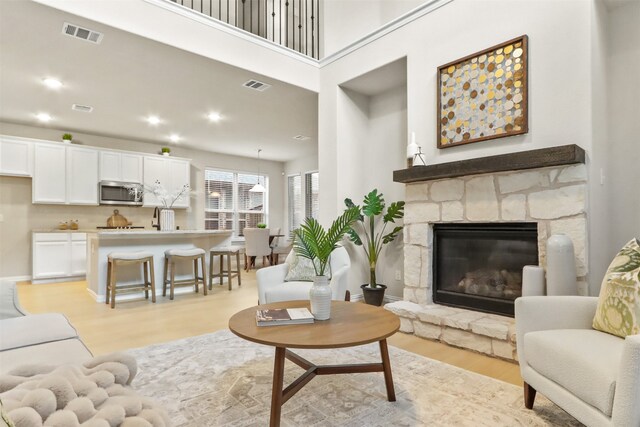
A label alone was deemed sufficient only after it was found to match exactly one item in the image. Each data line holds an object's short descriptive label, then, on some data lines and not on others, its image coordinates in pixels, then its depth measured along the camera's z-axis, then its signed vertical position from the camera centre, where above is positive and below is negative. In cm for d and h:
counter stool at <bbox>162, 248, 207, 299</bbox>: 464 -66
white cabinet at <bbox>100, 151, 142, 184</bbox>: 655 +100
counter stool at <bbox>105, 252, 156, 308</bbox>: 418 -70
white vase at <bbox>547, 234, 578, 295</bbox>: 230 -34
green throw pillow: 154 -37
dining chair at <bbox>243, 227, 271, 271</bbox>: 715 -51
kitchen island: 452 -42
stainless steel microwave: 656 +48
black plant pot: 394 -88
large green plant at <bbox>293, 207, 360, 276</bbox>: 197 -11
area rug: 174 -102
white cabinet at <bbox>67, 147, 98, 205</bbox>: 623 +78
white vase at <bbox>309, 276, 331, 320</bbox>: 192 -45
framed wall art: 281 +106
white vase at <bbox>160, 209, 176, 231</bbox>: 507 -3
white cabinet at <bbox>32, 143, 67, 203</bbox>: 592 +78
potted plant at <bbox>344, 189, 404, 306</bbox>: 400 -17
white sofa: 134 -53
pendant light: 789 +68
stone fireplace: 245 +0
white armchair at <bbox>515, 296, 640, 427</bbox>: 119 -59
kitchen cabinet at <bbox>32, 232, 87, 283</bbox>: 588 -64
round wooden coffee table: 159 -57
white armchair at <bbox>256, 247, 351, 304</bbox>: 300 -60
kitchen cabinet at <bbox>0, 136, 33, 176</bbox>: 563 +103
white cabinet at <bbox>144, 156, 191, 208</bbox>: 707 +89
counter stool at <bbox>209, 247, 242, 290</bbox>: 528 -61
